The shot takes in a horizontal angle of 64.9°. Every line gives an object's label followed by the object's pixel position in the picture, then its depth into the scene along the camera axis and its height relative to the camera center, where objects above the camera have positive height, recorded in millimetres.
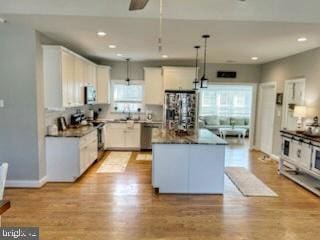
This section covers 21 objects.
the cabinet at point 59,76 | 4359 +411
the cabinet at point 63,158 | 4453 -1044
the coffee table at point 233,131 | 9526 -1080
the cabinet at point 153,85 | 7254 +472
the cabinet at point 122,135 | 7105 -973
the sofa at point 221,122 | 10141 -788
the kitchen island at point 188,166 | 4027 -1026
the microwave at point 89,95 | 5900 +131
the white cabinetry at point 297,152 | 4299 -876
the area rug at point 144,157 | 6265 -1430
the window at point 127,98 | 7773 +91
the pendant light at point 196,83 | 5241 +406
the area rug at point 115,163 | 5270 -1439
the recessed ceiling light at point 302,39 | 4289 +1133
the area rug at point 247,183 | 4108 -1444
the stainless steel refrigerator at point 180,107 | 6918 -135
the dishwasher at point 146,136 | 7240 -1001
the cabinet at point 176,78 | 7027 +668
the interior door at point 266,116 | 6922 -357
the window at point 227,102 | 10977 +29
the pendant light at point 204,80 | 4270 +421
